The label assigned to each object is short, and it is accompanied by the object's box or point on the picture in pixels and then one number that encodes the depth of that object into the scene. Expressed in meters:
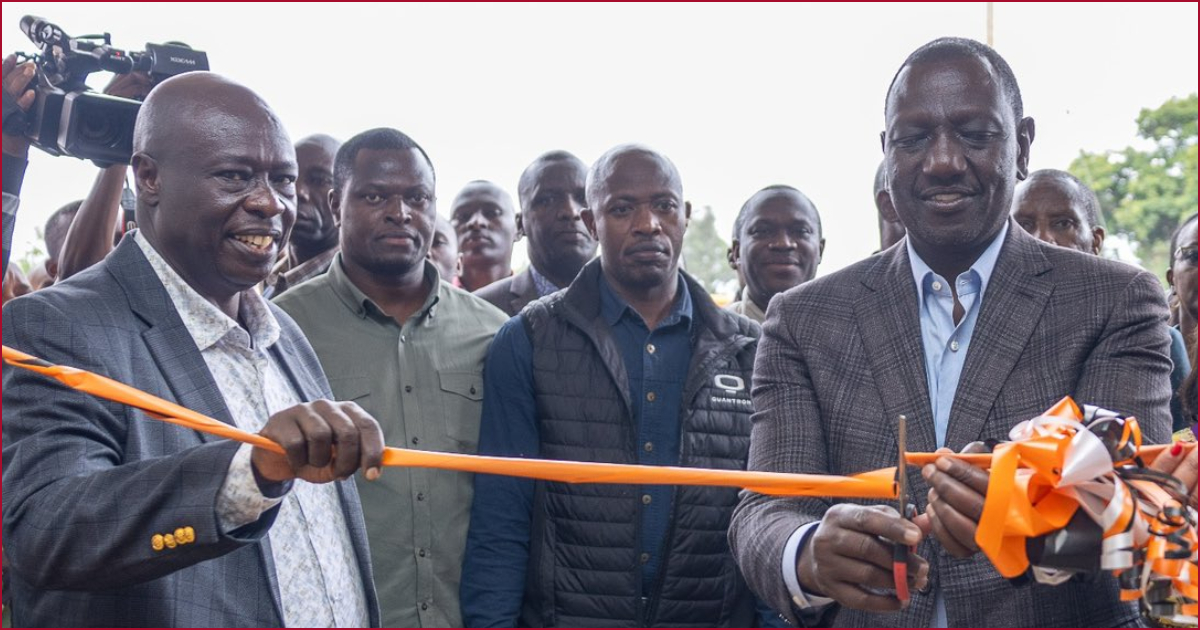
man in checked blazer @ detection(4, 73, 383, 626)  2.78
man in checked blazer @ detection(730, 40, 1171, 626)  3.07
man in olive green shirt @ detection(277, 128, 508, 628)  4.66
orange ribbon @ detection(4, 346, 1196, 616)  2.51
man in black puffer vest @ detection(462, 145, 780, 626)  4.57
